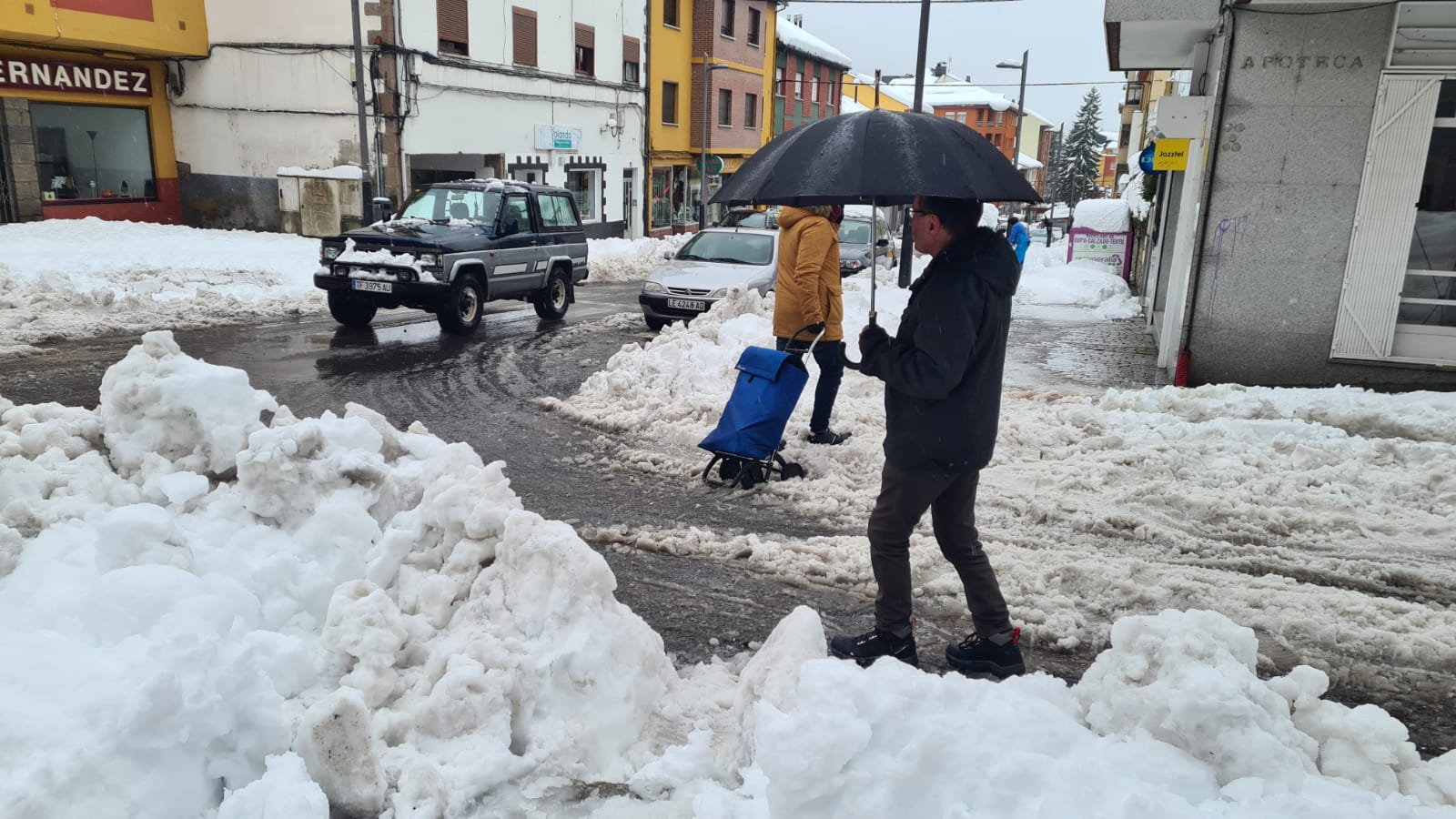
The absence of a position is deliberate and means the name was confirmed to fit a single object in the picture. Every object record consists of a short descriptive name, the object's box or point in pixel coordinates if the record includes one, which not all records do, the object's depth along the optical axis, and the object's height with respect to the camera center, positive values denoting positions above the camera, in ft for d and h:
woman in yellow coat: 21.98 -1.93
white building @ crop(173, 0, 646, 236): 71.56 +6.14
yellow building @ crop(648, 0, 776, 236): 112.98 +12.48
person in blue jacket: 62.49 -2.20
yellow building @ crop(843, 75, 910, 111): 222.07 +24.10
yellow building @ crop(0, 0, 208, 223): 63.36 +4.80
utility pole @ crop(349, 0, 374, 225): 64.69 +3.68
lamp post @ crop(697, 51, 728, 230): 110.63 +1.36
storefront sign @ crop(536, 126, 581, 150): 91.86 +4.90
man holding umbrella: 11.55 -2.41
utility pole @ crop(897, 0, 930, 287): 49.60 +6.08
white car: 43.39 -3.65
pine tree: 262.06 +13.52
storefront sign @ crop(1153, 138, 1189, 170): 35.60 +1.91
